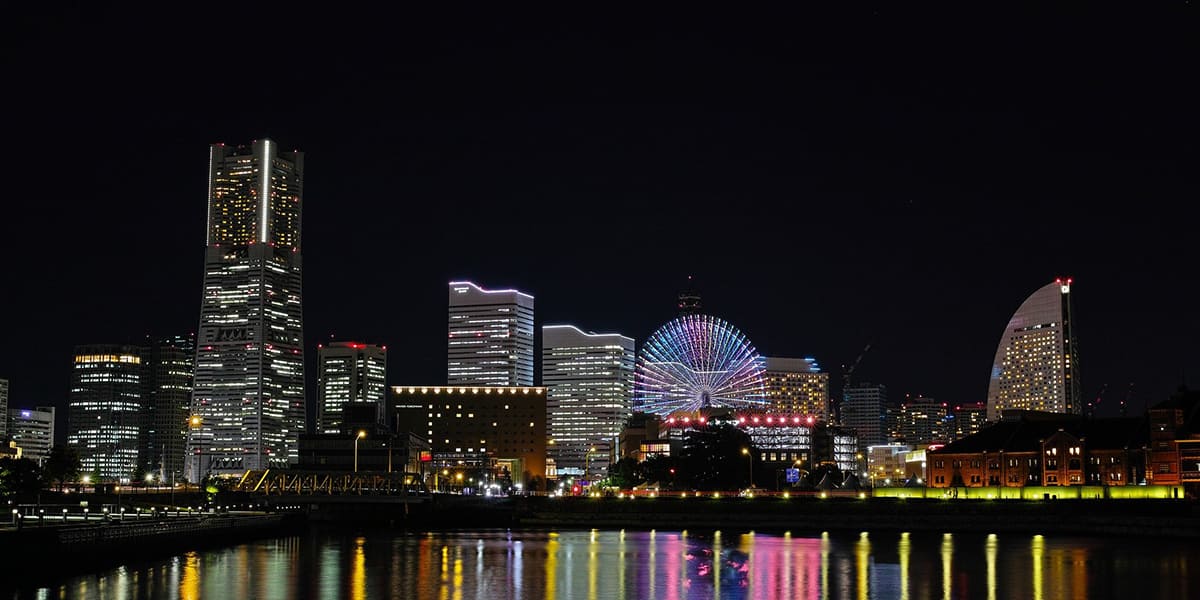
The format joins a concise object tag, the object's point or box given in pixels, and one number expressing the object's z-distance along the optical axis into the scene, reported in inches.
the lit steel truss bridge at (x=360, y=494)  6875.0
